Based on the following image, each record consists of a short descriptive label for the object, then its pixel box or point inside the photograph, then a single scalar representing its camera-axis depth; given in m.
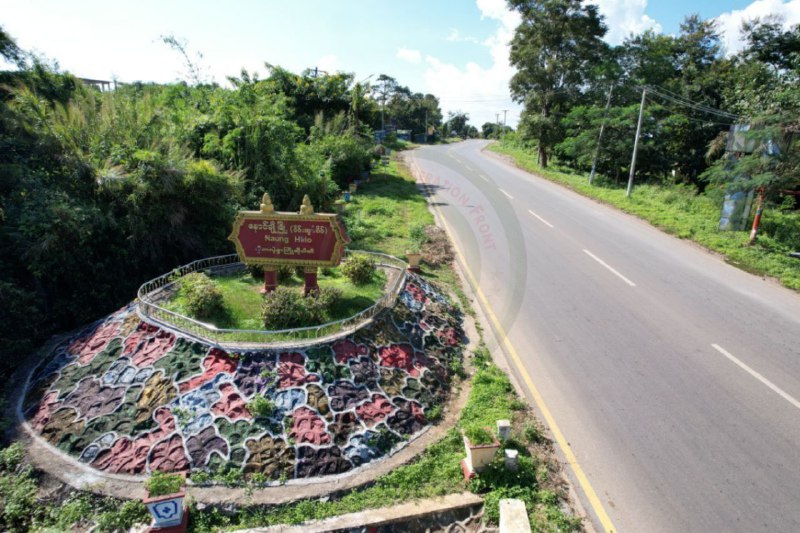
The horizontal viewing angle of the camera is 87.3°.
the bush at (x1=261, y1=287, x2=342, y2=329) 8.07
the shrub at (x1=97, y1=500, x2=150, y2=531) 5.55
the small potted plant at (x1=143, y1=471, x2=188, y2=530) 5.21
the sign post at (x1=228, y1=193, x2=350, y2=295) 8.84
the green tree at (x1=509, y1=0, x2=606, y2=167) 33.00
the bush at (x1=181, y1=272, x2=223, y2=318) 8.45
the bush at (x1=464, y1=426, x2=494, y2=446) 6.04
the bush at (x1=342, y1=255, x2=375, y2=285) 10.41
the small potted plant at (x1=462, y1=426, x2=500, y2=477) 5.97
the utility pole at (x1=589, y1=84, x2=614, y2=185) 26.92
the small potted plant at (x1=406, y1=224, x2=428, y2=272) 12.59
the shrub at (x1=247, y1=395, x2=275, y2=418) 6.65
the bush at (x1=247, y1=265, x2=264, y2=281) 10.70
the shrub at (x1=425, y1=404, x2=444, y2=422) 7.27
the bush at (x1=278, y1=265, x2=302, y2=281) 10.57
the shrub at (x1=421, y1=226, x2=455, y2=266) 14.36
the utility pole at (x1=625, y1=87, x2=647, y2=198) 22.22
